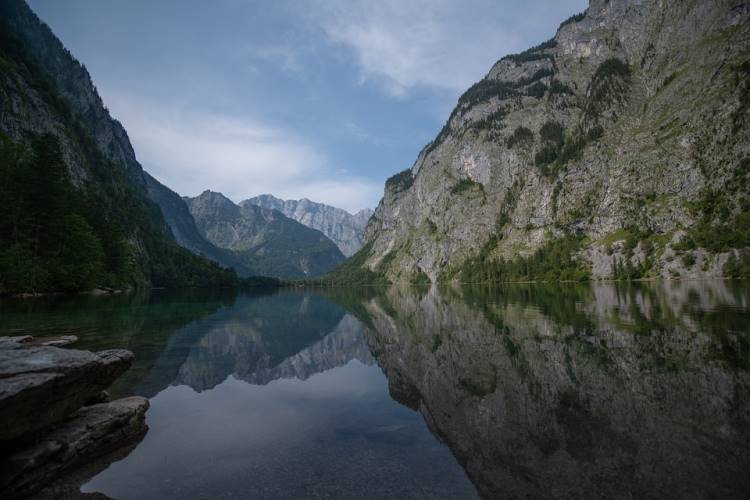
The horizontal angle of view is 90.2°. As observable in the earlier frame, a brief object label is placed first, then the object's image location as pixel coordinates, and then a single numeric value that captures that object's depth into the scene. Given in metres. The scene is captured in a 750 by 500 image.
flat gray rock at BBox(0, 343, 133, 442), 8.20
